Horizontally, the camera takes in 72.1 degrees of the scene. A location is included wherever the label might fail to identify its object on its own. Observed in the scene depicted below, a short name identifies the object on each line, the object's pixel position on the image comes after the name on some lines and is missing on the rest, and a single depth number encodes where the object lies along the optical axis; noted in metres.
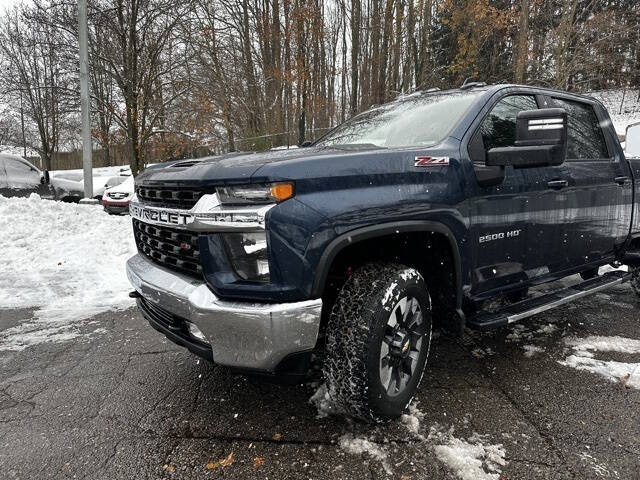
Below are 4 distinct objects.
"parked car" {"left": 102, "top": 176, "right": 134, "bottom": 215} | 12.31
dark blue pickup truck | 2.00
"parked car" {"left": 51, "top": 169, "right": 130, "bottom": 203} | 13.30
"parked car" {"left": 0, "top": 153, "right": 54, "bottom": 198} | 11.68
